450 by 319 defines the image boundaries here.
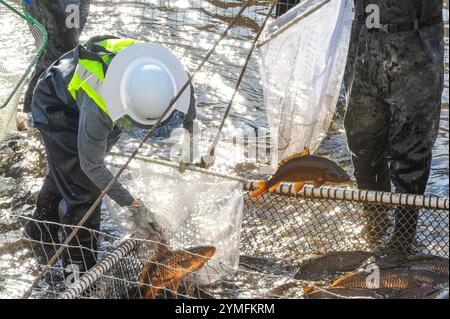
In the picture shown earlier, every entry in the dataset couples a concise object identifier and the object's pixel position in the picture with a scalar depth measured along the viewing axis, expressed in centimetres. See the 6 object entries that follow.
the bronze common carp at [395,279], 431
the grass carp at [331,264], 473
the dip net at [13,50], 580
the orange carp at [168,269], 433
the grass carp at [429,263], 441
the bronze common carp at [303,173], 491
